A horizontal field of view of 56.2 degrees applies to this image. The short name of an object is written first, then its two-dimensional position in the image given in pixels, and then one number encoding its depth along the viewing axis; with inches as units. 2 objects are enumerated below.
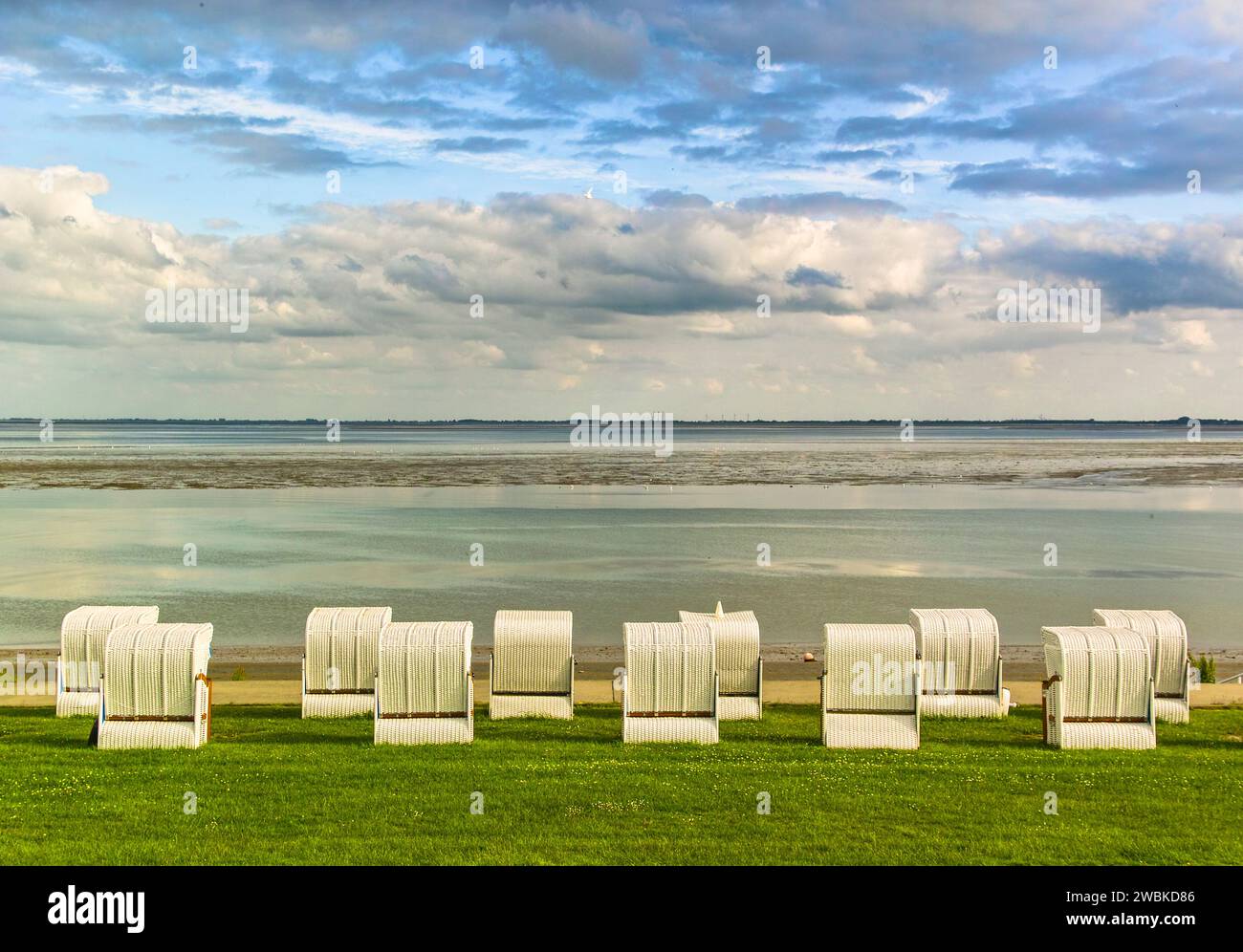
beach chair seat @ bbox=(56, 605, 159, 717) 710.5
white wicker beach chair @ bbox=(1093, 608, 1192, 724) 690.8
